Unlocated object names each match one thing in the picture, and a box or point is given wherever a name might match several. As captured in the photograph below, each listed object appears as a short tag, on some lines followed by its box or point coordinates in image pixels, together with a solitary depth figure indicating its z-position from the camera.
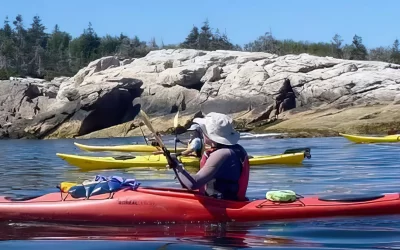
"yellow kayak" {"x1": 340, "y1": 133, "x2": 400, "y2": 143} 21.91
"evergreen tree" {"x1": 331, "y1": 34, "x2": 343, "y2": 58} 69.88
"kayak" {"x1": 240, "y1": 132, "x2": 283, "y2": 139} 31.27
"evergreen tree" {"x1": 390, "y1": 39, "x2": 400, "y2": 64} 64.38
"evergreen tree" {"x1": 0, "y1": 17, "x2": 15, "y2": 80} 75.76
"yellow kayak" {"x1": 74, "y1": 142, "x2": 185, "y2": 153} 20.19
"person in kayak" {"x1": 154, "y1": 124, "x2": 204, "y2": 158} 12.64
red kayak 6.71
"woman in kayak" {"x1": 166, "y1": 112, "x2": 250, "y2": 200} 6.45
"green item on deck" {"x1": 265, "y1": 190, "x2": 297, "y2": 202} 6.91
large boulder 39.28
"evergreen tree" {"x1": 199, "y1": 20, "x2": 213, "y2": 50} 81.31
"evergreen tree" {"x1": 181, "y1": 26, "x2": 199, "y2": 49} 83.00
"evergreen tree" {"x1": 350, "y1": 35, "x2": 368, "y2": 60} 65.69
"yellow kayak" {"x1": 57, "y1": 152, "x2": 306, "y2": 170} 14.69
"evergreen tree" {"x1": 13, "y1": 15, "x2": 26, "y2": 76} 75.75
